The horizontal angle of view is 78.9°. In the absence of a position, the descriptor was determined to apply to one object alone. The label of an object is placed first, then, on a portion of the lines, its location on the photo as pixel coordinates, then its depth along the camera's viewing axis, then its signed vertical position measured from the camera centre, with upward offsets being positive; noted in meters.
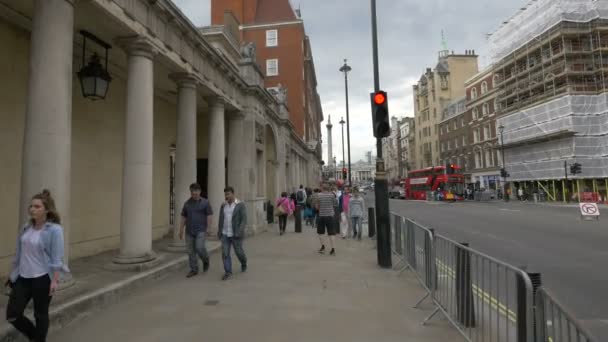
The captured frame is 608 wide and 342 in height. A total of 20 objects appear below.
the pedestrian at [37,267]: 3.58 -0.67
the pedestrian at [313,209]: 16.12 -0.85
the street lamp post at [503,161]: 41.57 +2.90
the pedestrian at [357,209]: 12.46 -0.65
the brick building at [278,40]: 35.97 +14.95
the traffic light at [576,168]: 29.34 +1.25
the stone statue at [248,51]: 14.60 +5.66
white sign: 17.23 -1.19
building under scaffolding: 34.22 +9.03
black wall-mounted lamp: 7.09 +2.32
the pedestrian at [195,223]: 7.28 -0.58
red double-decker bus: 38.47 +0.53
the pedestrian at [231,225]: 7.28 -0.63
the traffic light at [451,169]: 39.03 +1.97
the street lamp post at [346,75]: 21.14 +6.64
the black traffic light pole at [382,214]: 7.85 -0.53
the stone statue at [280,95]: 20.70 +5.60
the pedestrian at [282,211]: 14.54 -0.74
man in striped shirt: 9.76 -0.61
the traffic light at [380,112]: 7.96 +1.67
